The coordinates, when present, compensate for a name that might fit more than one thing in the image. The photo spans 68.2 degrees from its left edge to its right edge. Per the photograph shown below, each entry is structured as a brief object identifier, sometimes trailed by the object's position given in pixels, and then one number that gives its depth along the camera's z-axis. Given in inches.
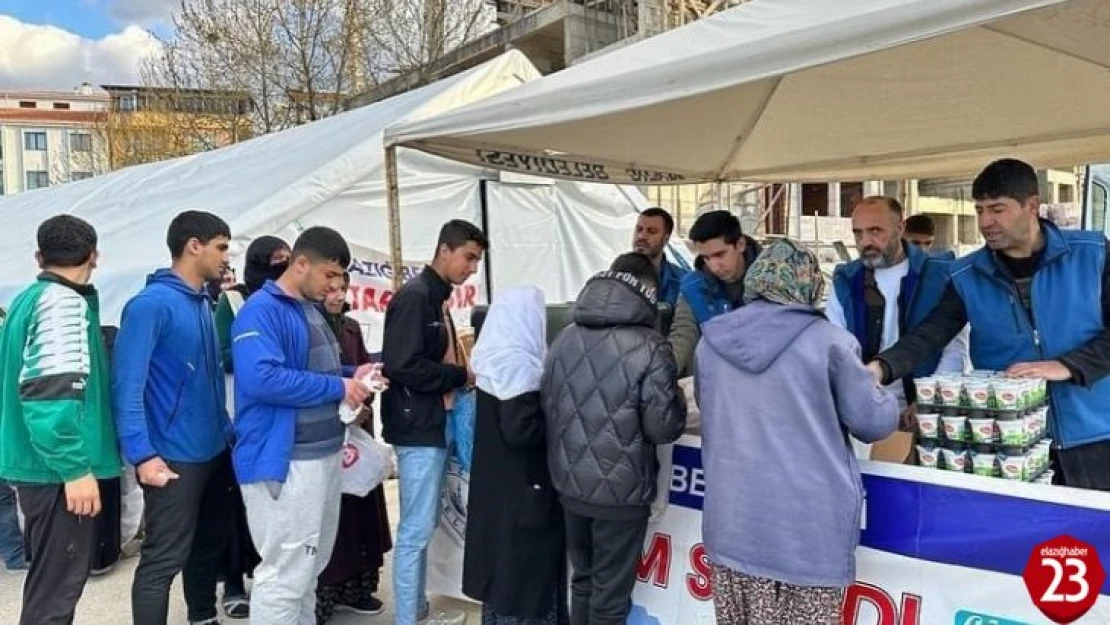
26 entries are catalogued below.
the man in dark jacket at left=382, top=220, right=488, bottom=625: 128.0
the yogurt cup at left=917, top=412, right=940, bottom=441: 92.7
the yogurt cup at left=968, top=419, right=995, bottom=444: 88.7
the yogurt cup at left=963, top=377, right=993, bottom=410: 87.3
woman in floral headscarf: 83.5
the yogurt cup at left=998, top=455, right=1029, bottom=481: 88.4
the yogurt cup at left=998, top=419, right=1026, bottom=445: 87.7
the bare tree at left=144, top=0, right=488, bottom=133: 613.9
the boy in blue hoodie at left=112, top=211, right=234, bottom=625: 113.7
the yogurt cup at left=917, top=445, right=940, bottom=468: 93.1
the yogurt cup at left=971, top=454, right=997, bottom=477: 89.7
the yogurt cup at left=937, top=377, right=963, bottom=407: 89.4
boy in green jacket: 106.0
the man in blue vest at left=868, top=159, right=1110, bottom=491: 93.8
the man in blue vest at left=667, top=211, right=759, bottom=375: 134.0
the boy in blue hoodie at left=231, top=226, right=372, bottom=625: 112.4
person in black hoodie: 102.7
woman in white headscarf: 113.5
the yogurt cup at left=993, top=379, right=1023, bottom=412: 86.0
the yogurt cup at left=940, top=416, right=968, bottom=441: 90.7
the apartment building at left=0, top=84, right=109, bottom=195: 2674.7
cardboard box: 98.5
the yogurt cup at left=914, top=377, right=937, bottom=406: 92.0
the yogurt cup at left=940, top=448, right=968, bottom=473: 91.4
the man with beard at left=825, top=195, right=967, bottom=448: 122.7
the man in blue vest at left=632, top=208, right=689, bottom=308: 174.4
